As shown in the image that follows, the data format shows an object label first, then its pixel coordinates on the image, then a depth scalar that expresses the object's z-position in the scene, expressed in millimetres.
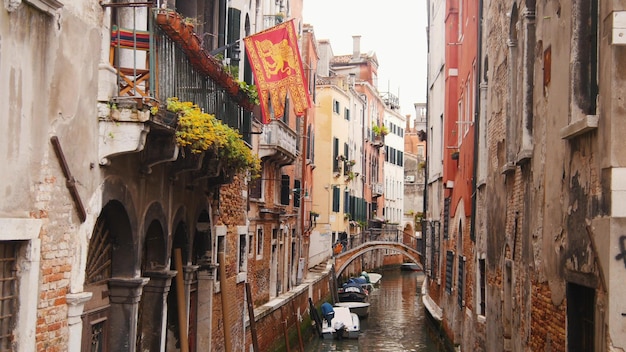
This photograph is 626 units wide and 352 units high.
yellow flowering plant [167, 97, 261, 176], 8180
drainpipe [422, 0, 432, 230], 29053
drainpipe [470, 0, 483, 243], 14547
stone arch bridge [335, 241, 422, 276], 36594
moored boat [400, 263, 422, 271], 57875
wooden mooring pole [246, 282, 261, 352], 15430
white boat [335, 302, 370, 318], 29734
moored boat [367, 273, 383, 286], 42781
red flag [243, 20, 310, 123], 10680
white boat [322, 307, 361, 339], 25000
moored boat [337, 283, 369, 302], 32688
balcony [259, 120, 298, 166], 18438
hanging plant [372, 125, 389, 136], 50000
